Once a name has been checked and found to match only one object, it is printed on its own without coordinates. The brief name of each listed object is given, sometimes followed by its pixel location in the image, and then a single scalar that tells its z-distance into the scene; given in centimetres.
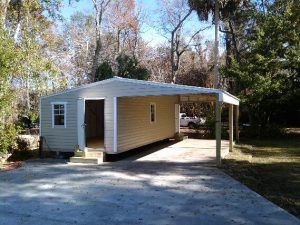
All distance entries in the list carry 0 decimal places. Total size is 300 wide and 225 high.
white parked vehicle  1997
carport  762
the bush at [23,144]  937
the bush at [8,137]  848
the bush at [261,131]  1474
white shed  838
